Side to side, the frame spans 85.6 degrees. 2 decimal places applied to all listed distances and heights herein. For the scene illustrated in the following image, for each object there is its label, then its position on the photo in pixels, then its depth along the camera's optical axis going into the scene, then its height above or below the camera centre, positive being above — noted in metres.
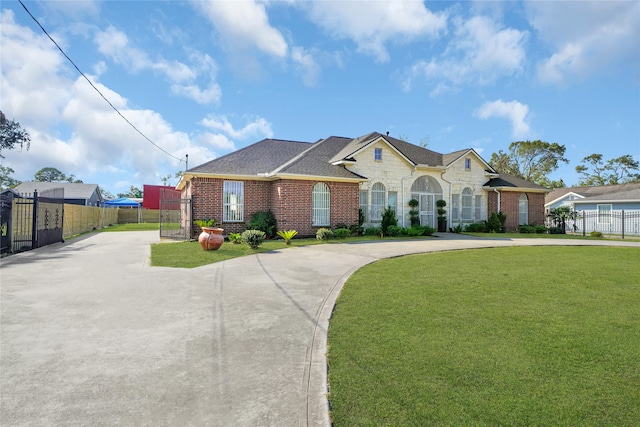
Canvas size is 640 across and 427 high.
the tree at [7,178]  60.18 +7.77
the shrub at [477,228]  23.55 -0.49
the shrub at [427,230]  19.98 -0.56
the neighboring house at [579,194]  30.89 +3.29
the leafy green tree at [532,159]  45.06 +8.22
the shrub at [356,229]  18.83 -0.44
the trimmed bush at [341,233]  17.05 -0.59
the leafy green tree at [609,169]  53.69 +8.30
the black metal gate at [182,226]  17.20 -0.27
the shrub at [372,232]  19.17 -0.61
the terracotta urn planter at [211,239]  12.50 -0.64
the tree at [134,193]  88.75 +7.45
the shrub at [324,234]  16.31 -0.60
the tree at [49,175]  87.25 +12.16
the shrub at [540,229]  24.36 -0.59
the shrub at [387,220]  19.38 +0.06
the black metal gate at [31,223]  12.77 -0.04
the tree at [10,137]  35.56 +8.87
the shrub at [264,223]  16.98 -0.08
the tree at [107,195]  95.29 +7.59
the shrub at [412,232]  19.31 -0.62
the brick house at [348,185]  17.28 +2.11
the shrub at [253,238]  12.98 -0.63
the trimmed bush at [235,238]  15.34 -0.75
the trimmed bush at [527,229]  24.28 -0.59
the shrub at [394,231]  19.08 -0.55
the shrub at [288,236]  15.14 -0.64
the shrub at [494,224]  23.43 -0.22
